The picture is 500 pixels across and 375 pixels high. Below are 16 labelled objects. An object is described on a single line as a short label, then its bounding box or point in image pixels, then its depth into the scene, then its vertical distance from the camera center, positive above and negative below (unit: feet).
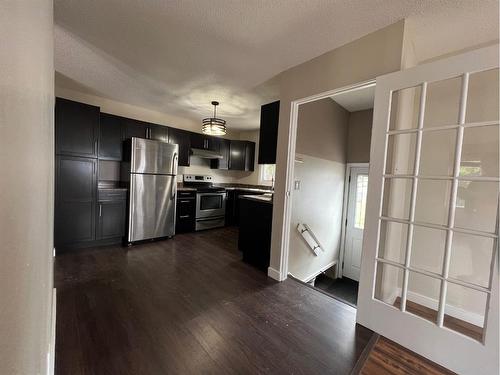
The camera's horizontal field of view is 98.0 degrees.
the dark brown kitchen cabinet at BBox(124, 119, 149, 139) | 12.18 +2.40
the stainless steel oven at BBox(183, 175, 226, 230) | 14.61 -2.01
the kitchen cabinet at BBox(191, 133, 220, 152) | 15.43 +2.42
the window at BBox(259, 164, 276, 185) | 18.18 +0.35
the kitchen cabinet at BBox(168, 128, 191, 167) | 14.10 +2.13
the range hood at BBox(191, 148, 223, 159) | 15.42 +1.54
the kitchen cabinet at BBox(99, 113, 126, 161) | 11.35 +1.76
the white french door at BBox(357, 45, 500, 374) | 4.45 -0.73
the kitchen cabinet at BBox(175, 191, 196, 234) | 13.70 -2.50
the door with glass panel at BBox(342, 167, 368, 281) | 12.04 -2.11
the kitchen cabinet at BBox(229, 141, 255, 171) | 17.60 +1.77
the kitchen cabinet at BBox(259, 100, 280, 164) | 8.75 +1.91
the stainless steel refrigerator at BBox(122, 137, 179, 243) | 11.22 -0.83
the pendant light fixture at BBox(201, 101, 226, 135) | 10.39 +2.35
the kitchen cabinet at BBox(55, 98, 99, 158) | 9.34 +1.76
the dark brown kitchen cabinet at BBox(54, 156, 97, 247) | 9.50 -1.47
